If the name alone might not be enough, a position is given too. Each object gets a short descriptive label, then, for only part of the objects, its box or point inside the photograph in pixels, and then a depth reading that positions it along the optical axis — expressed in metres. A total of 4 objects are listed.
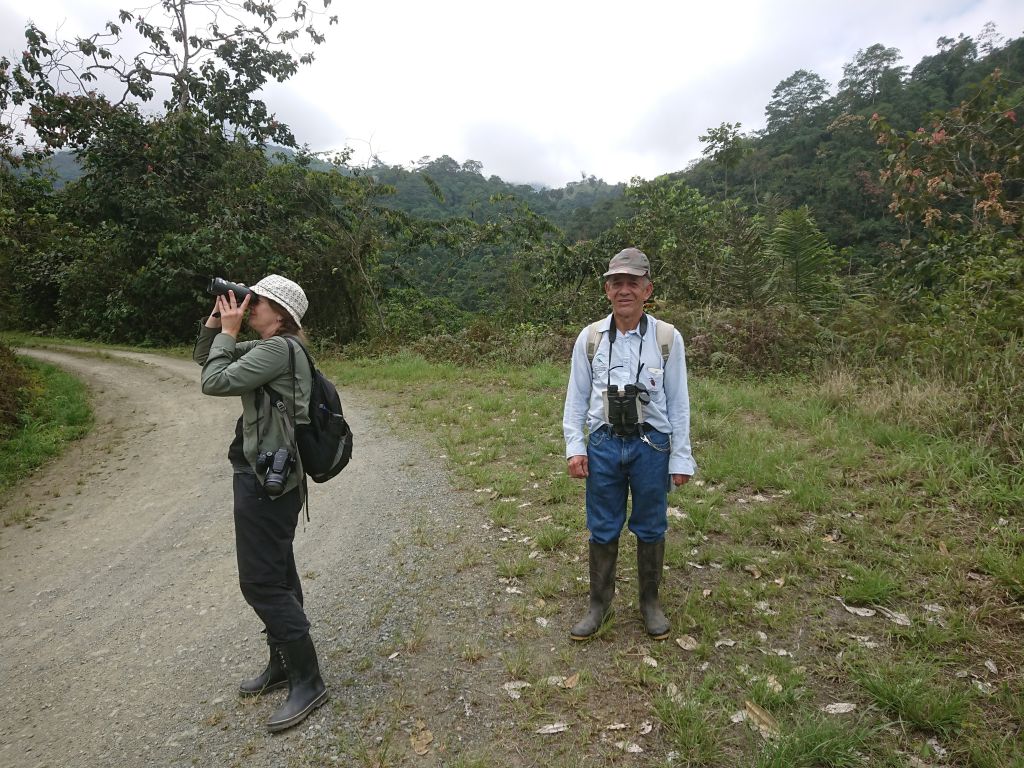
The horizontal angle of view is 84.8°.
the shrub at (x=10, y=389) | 7.70
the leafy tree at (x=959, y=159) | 7.28
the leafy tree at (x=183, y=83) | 13.90
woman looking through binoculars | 2.44
